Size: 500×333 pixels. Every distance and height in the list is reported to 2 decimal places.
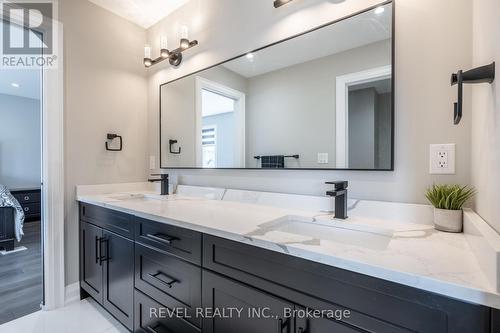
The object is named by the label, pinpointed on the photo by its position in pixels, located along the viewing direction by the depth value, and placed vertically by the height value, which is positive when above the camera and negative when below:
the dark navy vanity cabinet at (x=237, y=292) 0.62 -0.44
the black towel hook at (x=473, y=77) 0.74 +0.28
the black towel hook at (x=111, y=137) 2.18 +0.24
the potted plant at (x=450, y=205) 0.93 -0.16
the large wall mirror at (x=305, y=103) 1.21 +0.38
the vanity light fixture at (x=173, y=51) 1.94 +0.95
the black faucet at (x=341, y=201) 1.17 -0.18
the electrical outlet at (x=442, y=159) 1.03 +0.02
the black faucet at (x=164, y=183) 2.10 -0.16
